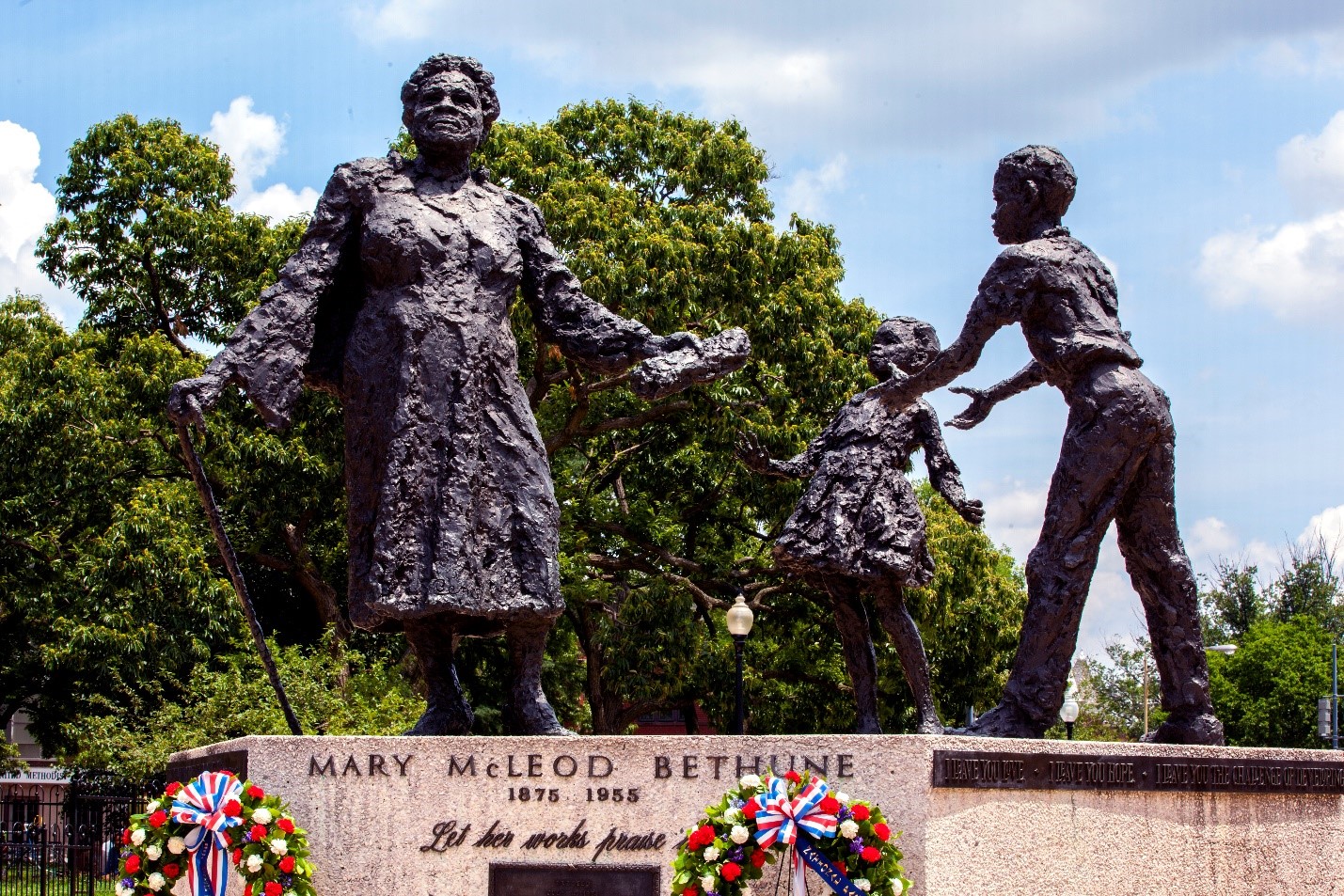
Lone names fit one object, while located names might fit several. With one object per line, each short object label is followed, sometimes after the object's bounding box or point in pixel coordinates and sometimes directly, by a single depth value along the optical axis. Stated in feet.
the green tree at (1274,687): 111.96
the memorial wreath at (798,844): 18.65
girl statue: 30.35
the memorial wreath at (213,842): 20.03
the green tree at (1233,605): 131.64
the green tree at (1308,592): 132.98
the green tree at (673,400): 65.00
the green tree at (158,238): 68.08
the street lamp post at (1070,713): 73.05
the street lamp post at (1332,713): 97.60
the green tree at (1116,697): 136.05
